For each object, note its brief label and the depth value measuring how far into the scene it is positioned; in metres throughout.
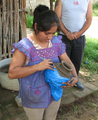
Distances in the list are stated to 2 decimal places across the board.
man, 2.60
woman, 1.29
